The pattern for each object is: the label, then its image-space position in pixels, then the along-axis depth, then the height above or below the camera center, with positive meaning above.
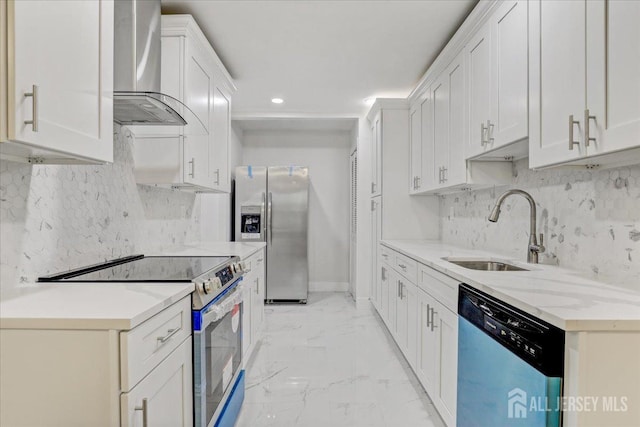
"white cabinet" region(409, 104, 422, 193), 3.46 +0.68
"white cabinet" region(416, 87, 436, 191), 3.11 +0.63
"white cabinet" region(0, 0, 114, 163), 0.92 +0.39
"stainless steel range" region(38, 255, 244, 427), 1.43 -0.46
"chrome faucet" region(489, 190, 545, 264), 1.95 -0.09
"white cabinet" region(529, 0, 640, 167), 1.12 +0.49
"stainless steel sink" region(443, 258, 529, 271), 2.16 -0.32
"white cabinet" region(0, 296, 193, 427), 0.95 -0.45
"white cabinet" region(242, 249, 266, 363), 2.53 -0.73
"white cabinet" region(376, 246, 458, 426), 1.75 -0.70
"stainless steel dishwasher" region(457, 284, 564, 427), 1.00 -0.51
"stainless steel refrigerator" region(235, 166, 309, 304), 4.66 -0.10
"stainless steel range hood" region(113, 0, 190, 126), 1.75 +0.76
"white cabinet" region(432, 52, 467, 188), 2.44 +0.68
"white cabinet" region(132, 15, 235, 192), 2.23 +0.52
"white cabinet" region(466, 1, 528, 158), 1.74 +0.73
